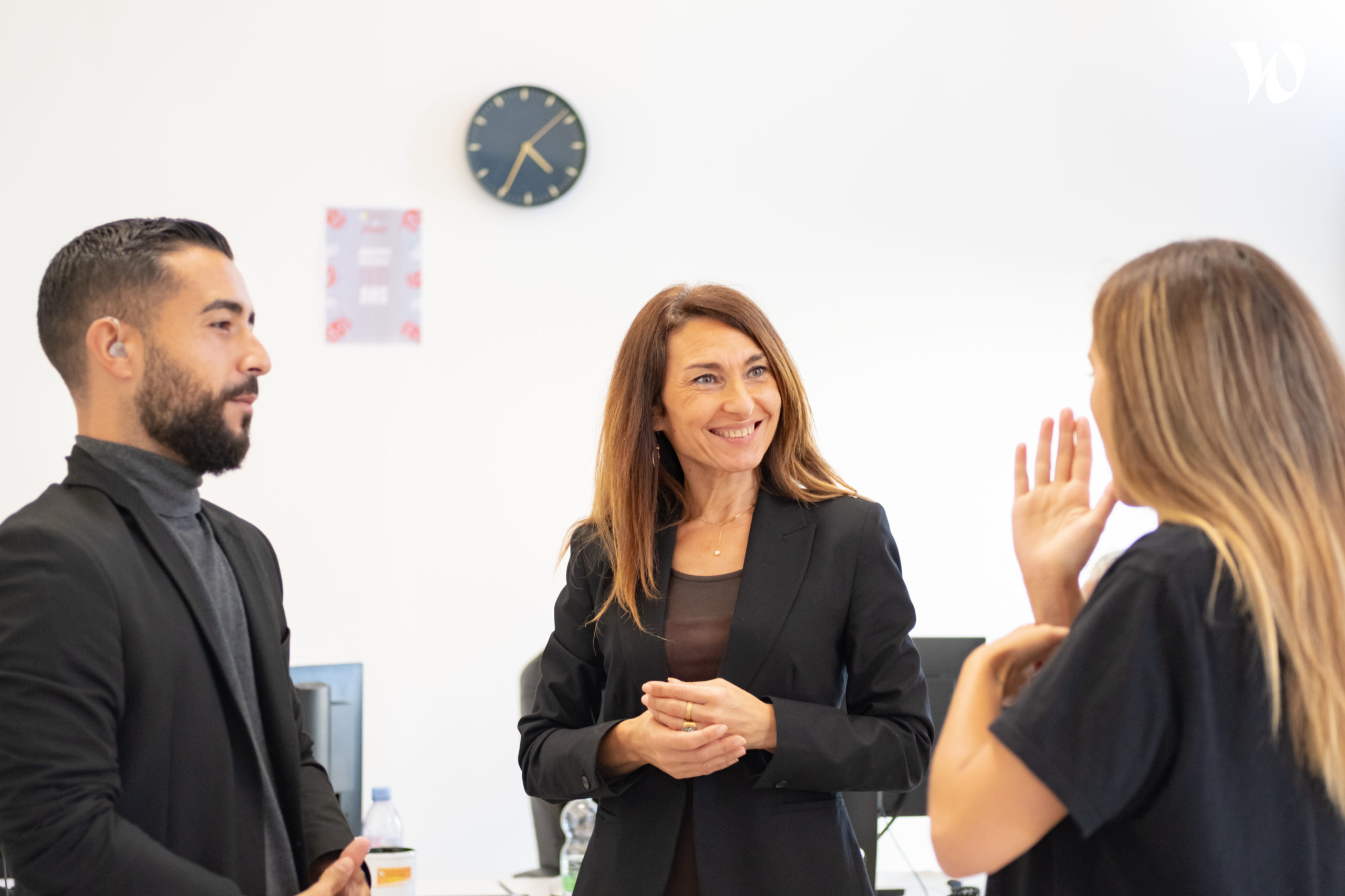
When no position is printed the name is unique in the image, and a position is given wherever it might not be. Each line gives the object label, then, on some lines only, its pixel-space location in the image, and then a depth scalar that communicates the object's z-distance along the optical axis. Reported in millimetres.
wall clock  3959
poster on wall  3920
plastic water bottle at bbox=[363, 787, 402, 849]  2748
